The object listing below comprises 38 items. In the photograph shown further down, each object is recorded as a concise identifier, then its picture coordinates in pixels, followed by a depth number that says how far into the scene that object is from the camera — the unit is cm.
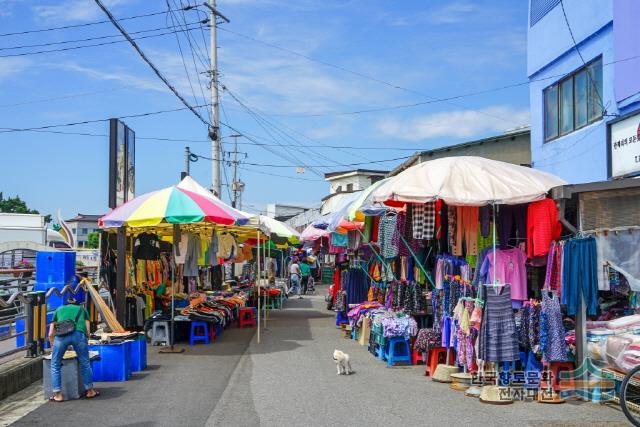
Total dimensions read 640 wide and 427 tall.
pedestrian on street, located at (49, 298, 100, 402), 898
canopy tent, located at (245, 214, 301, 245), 2238
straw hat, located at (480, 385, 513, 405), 892
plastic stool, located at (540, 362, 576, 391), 923
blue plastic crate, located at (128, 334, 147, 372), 1137
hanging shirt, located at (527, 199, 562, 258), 965
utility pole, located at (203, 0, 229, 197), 2703
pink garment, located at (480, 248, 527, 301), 997
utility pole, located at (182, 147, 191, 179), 3466
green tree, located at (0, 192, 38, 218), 7531
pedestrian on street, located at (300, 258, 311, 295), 3722
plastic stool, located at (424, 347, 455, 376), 1085
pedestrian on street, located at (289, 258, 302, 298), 3584
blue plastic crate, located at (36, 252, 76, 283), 1306
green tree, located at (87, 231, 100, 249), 6368
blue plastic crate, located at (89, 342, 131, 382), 1052
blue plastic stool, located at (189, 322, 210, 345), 1513
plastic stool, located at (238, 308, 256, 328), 1959
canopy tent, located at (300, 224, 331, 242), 2144
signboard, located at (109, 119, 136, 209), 1519
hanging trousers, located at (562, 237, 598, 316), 909
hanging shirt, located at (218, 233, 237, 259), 2045
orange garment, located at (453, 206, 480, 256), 1088
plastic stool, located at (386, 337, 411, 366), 1191
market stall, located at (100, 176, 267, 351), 1338
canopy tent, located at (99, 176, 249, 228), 1311
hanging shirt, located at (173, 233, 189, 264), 1552
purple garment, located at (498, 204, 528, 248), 1060
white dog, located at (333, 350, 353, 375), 1089
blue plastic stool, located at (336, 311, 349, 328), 1908
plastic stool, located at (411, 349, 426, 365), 1206
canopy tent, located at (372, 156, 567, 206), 976
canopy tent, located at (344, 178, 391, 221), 1319
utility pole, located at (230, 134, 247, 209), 5709
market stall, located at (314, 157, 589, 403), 938
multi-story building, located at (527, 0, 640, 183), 1307
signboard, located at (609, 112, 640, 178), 1261
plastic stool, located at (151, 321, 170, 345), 1454
